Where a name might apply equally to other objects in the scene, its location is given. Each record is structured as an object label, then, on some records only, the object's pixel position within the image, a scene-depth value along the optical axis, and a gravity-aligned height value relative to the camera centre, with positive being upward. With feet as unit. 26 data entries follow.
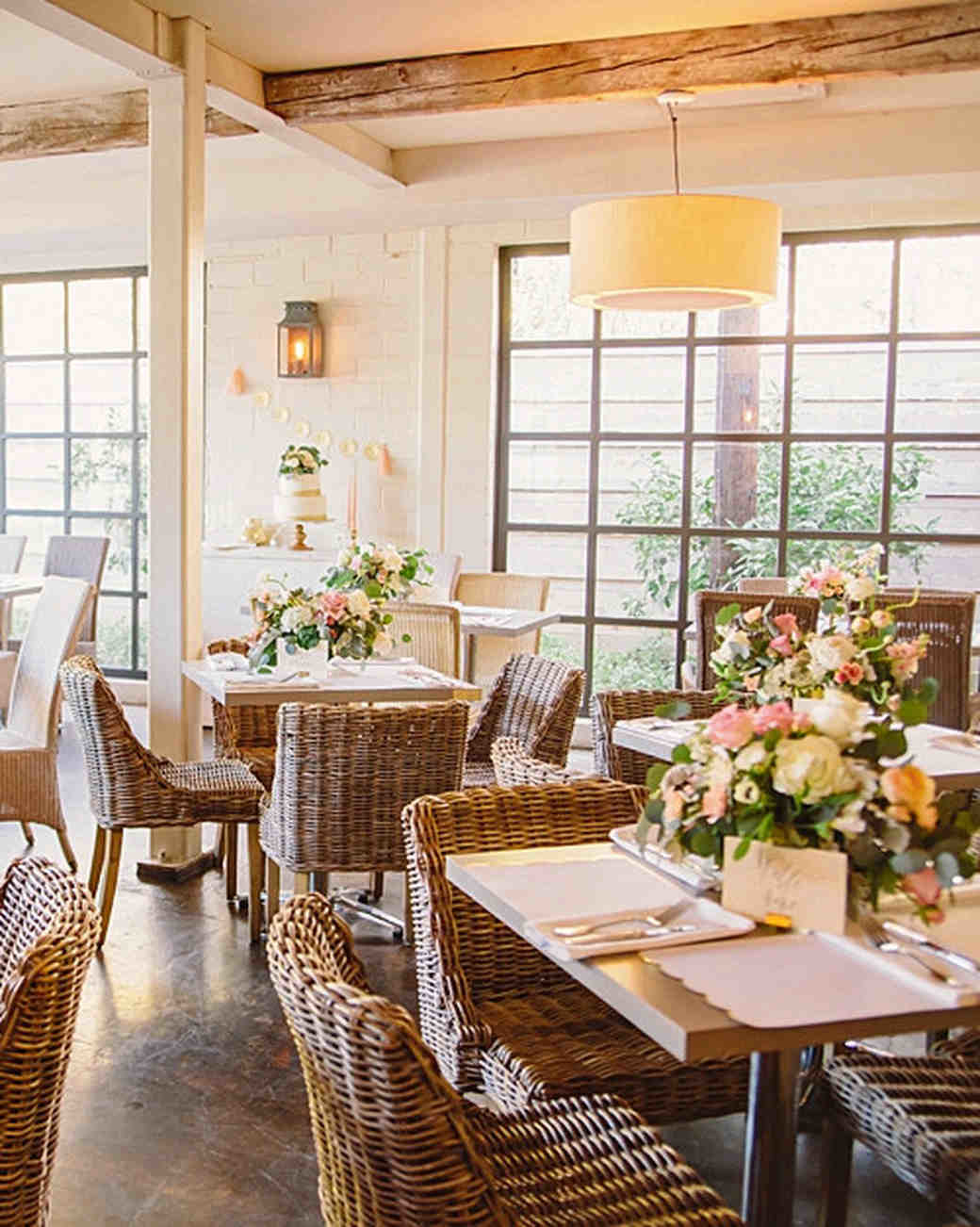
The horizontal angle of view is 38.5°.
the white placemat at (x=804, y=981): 5.76 -2.08
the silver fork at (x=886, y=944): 6.06 -2.05
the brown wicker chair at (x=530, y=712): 14.39 -2.32
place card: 6.66 -1.85
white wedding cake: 24.82 -0.02
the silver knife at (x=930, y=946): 6.22 -2.04
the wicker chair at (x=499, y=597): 22.59 -1.68
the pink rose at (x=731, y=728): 6.71 -1.11
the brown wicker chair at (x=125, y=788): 13.80 -3.03
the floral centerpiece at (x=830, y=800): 6.45 -1.41
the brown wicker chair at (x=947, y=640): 15.38 -1.50
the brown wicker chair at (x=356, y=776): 12.42 -2.53
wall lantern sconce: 25.53 +2.67
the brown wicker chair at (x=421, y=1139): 5.27 -2.67
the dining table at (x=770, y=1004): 5.61 -2.09
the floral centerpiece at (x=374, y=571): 15.33 -0.88
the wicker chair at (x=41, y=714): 14.71 -2.52
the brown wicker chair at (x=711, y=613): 15.60 -1.27
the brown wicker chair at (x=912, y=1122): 6.66 -3.09
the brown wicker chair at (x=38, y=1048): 5.84 -2.38
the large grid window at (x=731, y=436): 22.68 +1.04
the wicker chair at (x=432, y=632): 17.58 -1.76
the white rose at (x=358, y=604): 14.83 -1.19
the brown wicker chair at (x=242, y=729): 16.49 -2.88
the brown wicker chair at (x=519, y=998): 7.86 -3.11
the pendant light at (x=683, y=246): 13.93 +2.51
